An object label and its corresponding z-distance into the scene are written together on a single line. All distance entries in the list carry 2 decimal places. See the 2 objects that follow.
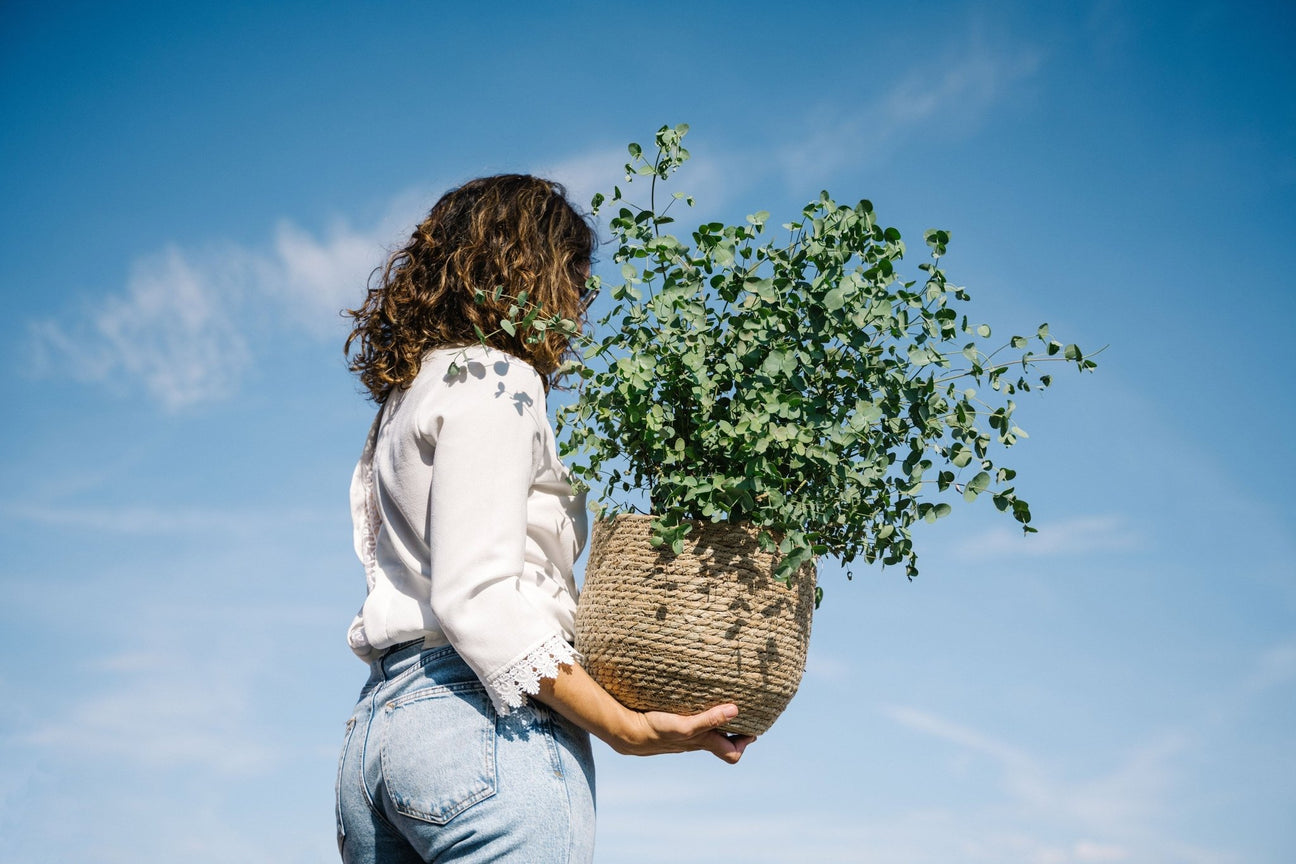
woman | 1.63
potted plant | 1.75
